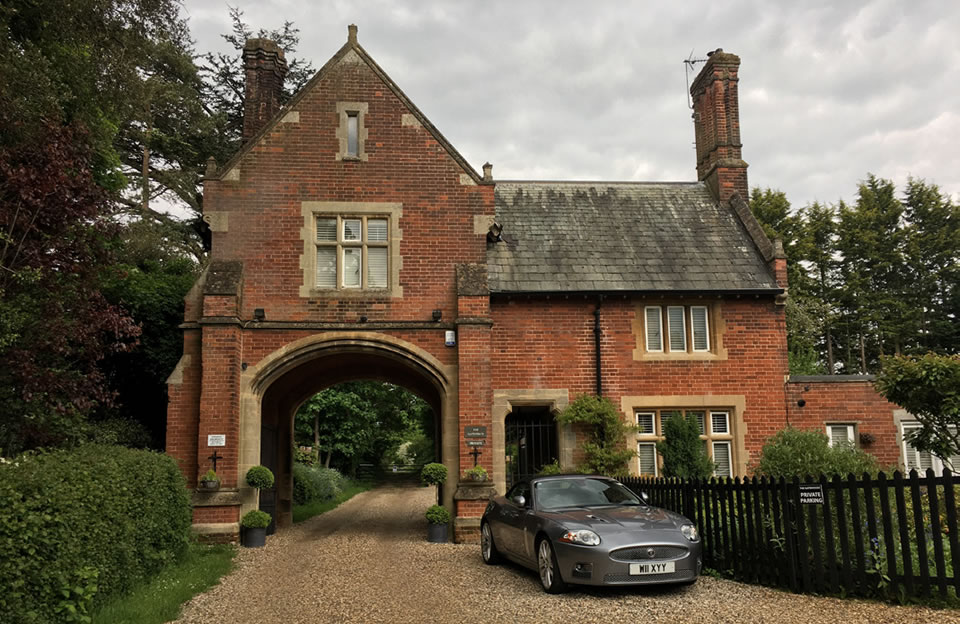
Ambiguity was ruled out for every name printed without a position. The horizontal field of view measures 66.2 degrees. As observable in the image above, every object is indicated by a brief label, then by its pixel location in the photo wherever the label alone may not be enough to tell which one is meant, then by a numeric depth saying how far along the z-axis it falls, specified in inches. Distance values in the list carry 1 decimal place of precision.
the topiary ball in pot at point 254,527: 532.1
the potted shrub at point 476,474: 554.3
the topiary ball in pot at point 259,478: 545.3
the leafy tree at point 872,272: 1451.8
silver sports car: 314.0
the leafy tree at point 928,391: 450.9
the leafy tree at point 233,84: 1181.3
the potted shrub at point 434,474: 556.7
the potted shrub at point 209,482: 532.1
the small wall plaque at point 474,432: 563.5
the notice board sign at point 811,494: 317.7
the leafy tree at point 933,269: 1456.7
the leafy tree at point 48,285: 393.1
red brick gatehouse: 565.0
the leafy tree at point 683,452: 557.3
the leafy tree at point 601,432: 582.2
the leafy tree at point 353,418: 1320.1
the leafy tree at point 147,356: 677.3
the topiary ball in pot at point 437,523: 544.1
